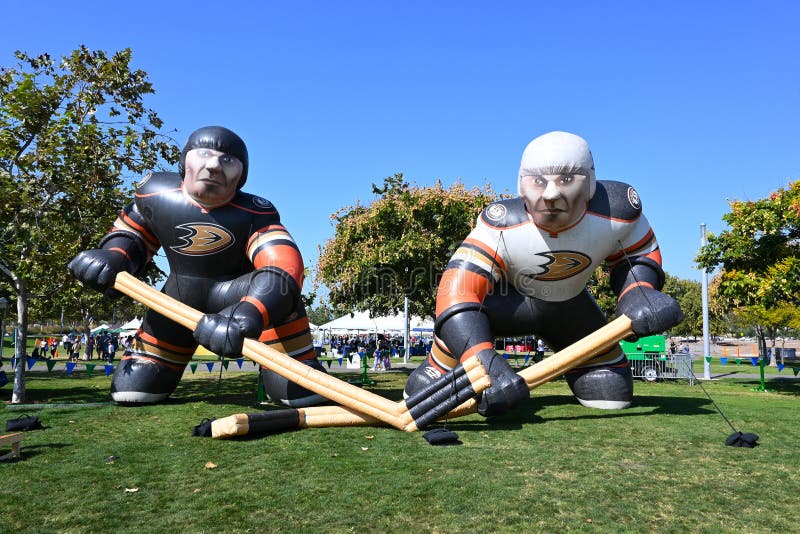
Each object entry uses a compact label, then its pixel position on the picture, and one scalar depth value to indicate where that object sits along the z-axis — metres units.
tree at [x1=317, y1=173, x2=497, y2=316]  14.45
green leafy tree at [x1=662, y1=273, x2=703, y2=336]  41.75
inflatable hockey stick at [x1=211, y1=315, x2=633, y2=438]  6.32
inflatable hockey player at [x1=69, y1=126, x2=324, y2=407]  7.10
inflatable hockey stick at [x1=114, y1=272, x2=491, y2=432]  6.04
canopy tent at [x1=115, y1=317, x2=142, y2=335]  29.63
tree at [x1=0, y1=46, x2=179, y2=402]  8.85
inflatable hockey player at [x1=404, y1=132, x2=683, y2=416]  6.63
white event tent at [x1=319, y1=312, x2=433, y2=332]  29.36
